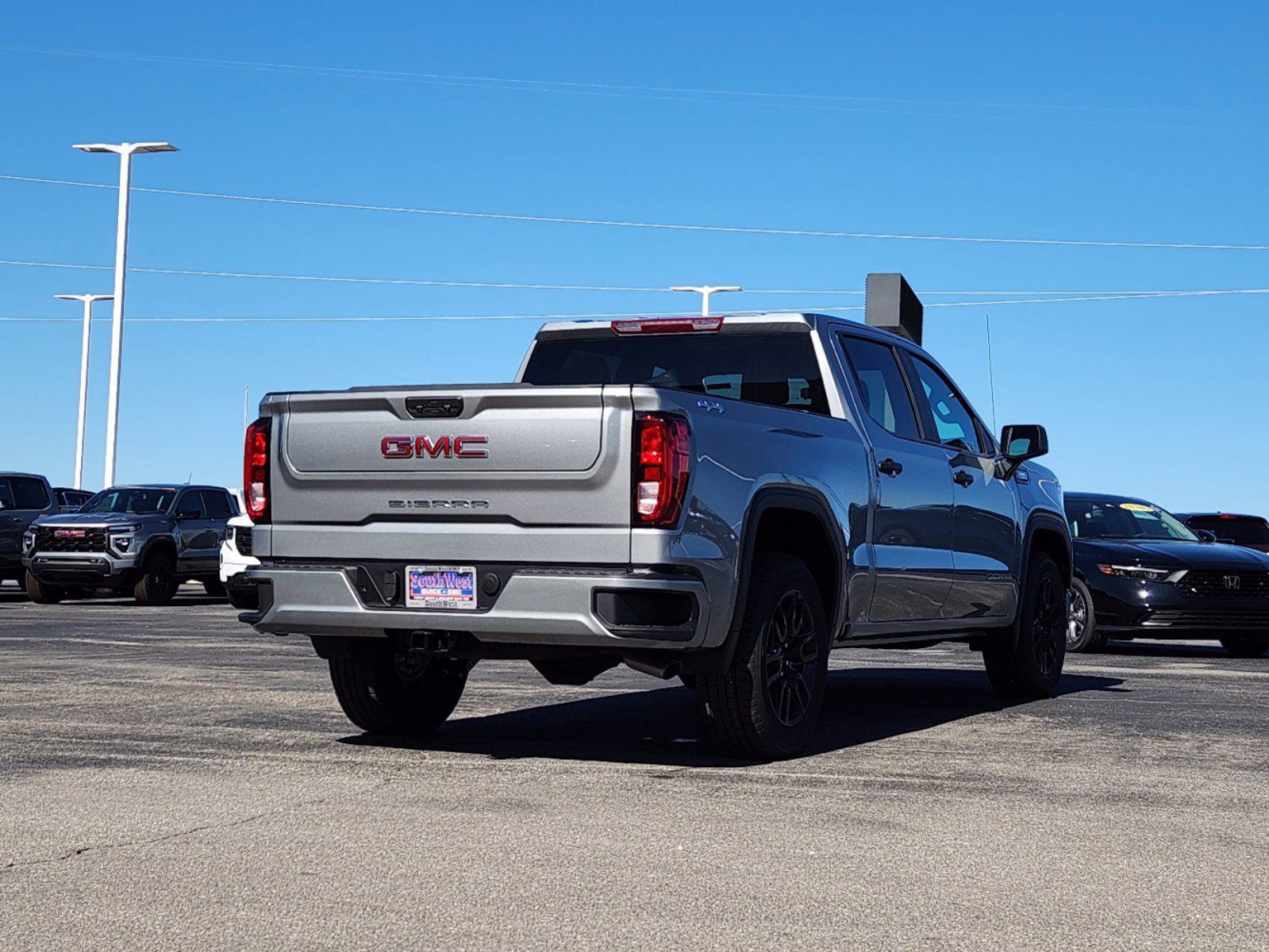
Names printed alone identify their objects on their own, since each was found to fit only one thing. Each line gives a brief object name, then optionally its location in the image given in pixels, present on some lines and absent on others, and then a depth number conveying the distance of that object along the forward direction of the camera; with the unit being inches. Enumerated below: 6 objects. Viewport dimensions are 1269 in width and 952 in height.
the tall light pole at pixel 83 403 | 2119.8
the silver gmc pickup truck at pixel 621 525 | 281.9
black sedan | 624.1
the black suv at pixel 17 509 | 1060.5
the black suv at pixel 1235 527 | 1081.4
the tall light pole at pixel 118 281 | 1370.6
